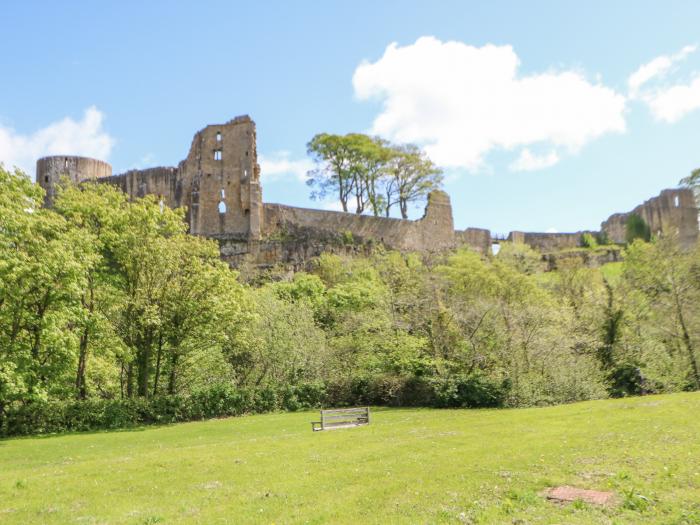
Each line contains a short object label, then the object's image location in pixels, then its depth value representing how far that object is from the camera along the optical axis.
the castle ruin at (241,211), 52.00
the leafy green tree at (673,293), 28.67
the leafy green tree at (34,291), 19.11
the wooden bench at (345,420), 19.55
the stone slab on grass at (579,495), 8.56
